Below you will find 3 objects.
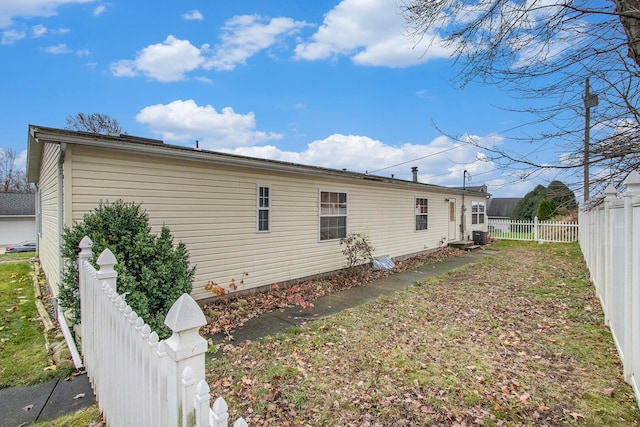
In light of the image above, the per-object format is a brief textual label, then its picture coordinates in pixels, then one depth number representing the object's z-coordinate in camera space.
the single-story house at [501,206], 46.88
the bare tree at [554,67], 2.79
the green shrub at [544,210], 19.17
